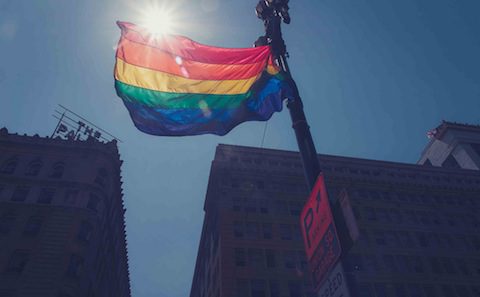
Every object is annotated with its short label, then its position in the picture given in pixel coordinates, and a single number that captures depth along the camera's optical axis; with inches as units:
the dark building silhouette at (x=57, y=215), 1395.2
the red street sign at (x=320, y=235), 223.8
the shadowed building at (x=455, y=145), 3577.8
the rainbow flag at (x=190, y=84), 430.9
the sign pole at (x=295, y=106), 217.9
